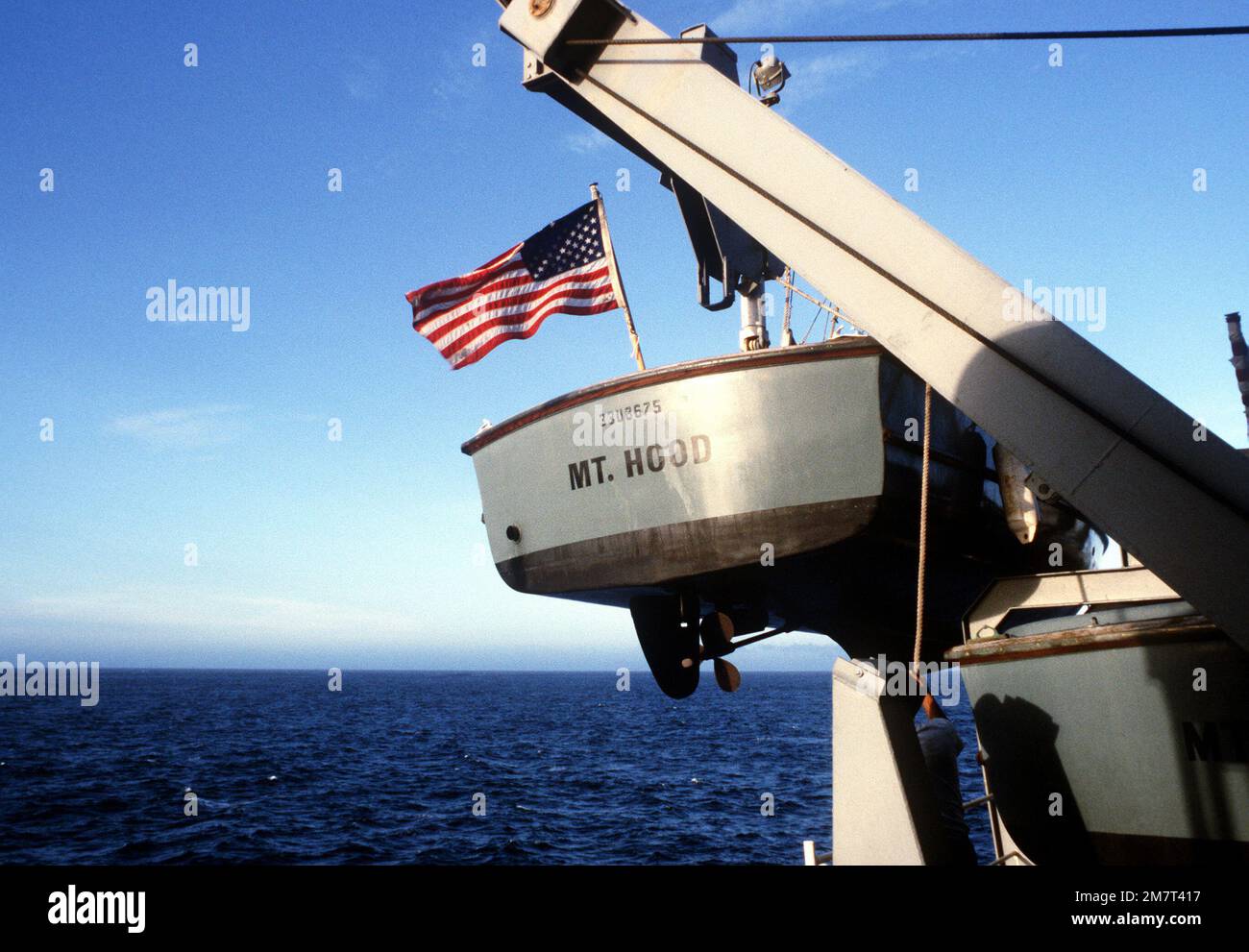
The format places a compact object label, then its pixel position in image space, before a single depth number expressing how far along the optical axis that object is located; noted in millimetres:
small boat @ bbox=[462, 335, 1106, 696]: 6863
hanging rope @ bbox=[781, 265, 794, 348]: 8945
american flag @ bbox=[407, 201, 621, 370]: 8859
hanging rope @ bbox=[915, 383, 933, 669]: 4540
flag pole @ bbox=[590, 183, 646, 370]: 8320
